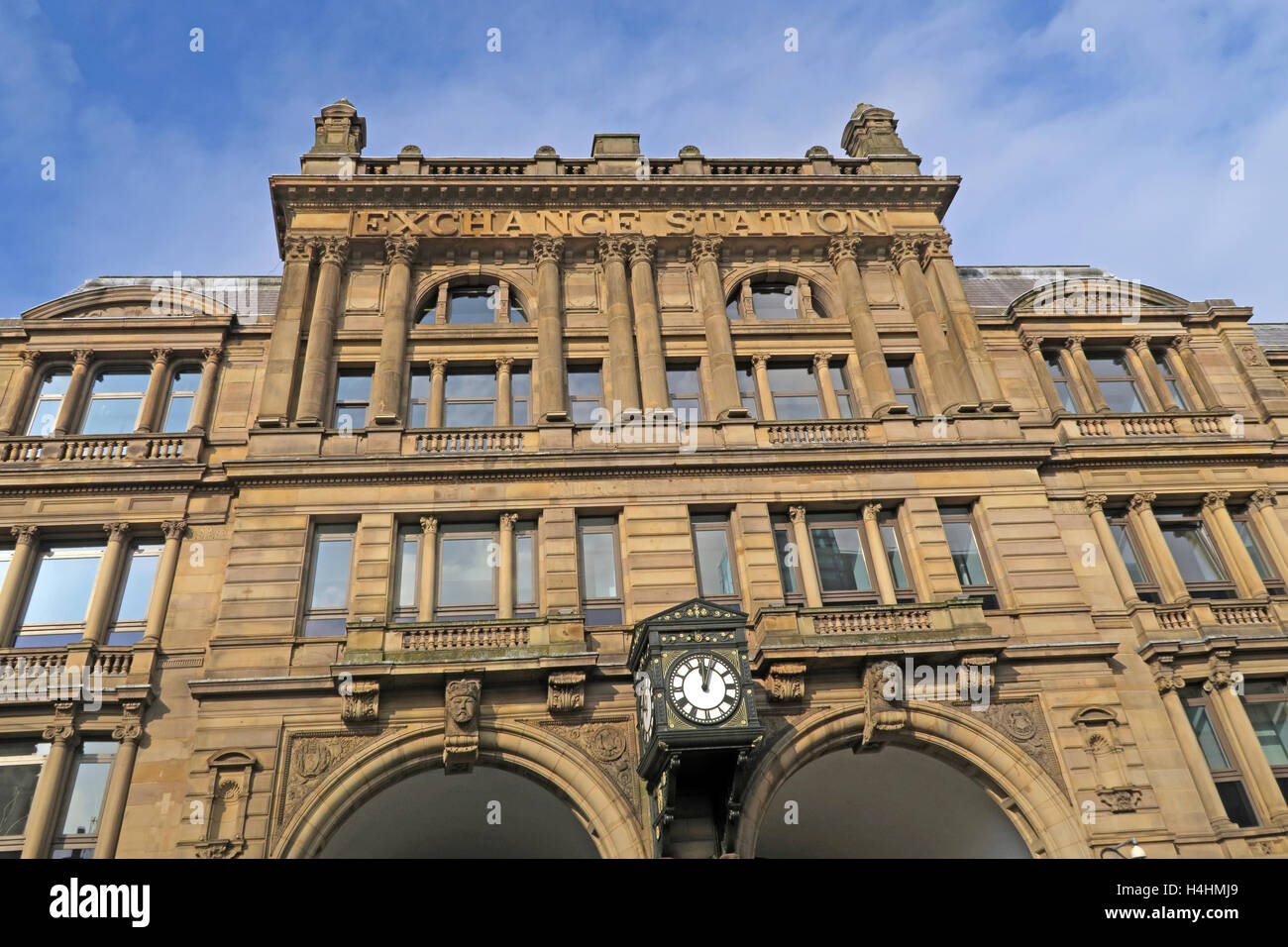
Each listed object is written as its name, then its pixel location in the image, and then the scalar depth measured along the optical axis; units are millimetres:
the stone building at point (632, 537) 18484
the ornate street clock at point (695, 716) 16328
